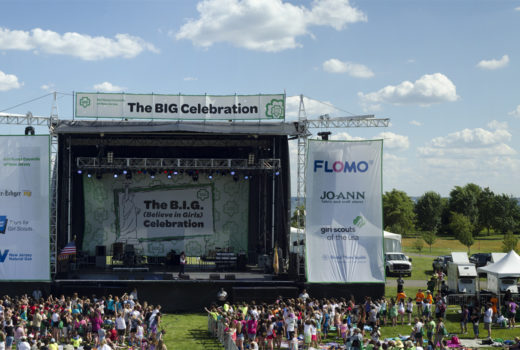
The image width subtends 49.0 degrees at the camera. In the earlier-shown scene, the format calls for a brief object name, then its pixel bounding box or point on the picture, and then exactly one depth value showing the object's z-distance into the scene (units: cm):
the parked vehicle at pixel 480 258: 3653
